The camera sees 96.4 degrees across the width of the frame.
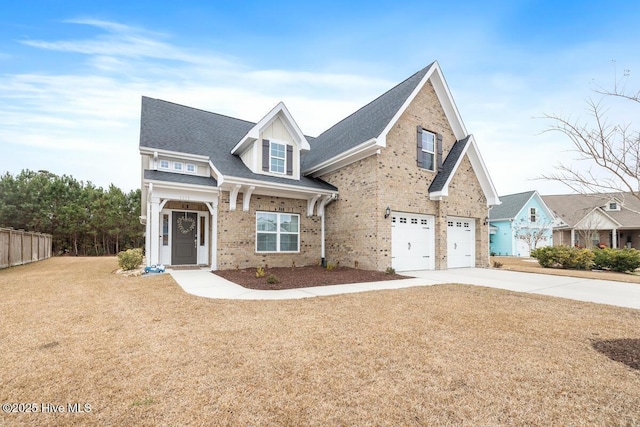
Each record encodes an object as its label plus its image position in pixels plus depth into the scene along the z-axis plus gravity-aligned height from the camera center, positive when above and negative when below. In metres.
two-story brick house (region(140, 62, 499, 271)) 11.26 +1.47
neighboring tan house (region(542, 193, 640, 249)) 26.62 +0.22
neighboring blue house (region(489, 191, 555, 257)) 26.09 +0.12
